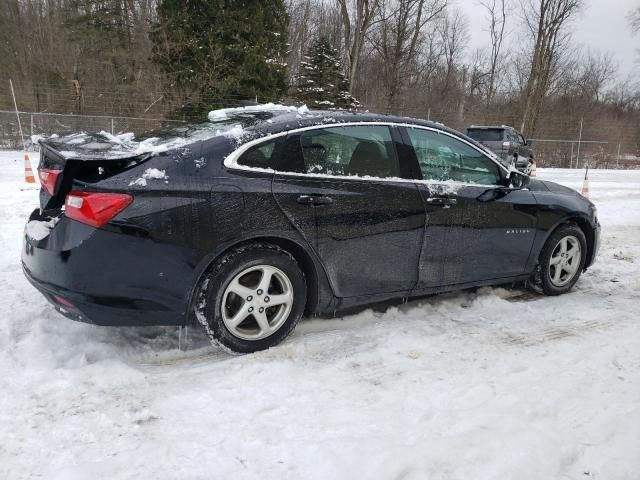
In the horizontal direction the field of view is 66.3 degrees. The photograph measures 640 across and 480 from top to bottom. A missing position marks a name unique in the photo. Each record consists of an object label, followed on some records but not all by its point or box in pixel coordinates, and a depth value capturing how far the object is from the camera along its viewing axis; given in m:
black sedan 2.79
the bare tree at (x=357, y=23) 24.36
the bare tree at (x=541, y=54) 26.70
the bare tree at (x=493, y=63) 34.19
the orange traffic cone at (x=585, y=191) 11.74
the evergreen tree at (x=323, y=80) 22.69
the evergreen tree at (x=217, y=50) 18.06
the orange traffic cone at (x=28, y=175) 10.52
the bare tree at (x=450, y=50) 37.72
